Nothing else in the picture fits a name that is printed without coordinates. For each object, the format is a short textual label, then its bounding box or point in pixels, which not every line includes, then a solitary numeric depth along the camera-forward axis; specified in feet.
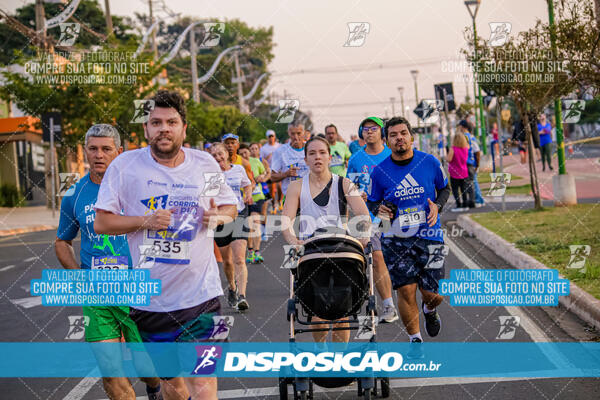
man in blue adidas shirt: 21.68
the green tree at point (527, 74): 47.52
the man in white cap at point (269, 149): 59.26
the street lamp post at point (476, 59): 54.39
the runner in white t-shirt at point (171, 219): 13.60
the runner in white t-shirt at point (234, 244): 30.14
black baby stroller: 16.88
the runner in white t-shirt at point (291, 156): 40.48
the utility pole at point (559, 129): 51.91
